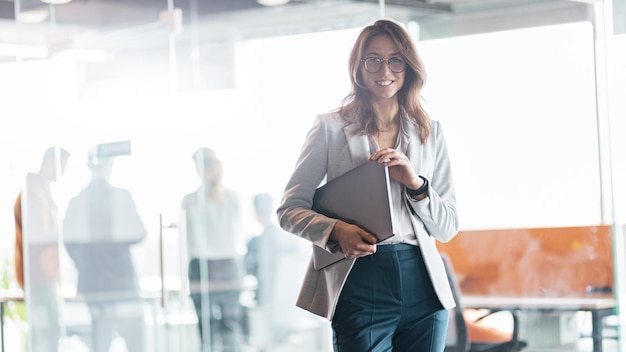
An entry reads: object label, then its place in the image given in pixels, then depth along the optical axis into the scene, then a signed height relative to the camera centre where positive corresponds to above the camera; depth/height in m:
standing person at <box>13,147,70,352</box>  5.31 -0.27
